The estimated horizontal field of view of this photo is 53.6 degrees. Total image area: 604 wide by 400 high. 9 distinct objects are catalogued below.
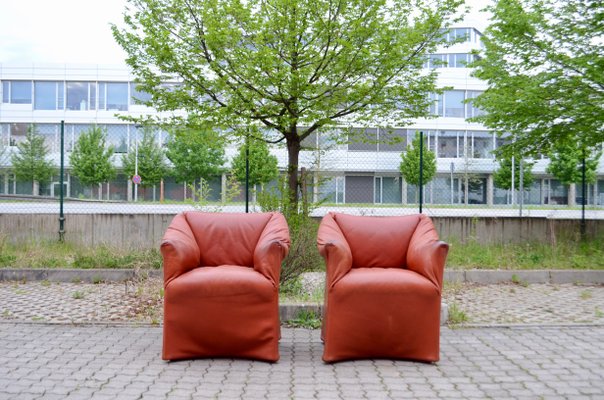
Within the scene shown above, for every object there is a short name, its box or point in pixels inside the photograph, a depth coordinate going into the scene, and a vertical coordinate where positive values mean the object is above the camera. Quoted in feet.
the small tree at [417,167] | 37.70 +2.46
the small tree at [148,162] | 70.44 +5.58
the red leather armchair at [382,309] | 15.03 -2.72
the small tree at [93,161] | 49.26 +3.67
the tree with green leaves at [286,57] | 27.76 +6.84
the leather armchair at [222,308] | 14.92 -2.70
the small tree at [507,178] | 87.40 +3.73
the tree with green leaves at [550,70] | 32.32 +7.46
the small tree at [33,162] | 57.66 +3.94
